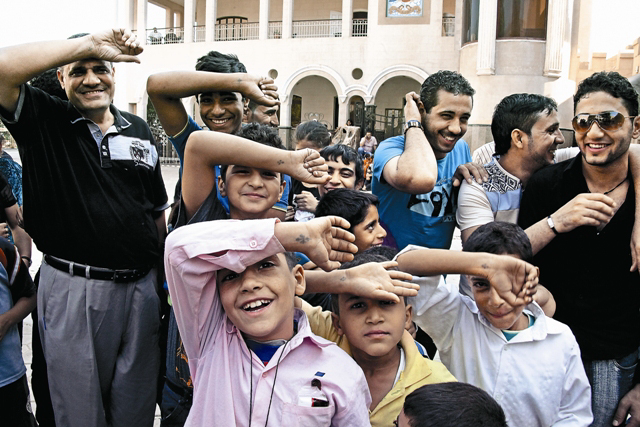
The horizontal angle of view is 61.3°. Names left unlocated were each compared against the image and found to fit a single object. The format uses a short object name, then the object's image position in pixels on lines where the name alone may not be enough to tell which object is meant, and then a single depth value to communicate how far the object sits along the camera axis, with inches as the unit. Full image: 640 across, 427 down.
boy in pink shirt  68.4
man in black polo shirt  100.1
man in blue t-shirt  117.6
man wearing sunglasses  97.7
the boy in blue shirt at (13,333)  104.9
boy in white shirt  86.4
